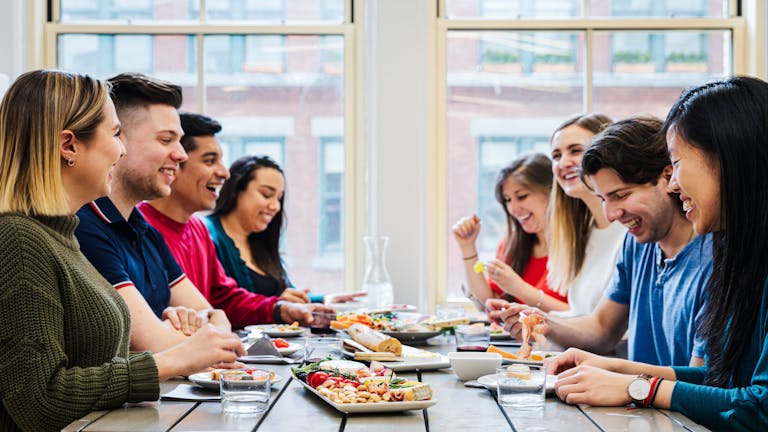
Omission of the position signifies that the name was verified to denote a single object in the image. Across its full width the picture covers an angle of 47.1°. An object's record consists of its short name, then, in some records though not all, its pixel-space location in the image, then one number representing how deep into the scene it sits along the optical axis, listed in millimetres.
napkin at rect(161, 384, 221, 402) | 1693
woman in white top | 3178
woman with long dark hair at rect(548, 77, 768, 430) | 1649
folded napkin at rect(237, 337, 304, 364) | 2168
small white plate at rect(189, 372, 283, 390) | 1757
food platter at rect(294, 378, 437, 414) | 1545
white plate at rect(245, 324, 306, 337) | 2762
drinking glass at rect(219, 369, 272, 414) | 1574
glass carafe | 3719
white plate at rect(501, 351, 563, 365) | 2092
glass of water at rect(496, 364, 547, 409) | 1638
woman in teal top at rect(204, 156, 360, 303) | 3854
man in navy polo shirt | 2248
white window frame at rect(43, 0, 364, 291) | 4539
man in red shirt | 3285
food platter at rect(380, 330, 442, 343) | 2582
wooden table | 1491
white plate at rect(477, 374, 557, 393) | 1765
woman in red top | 3967
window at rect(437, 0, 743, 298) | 4559
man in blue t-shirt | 2252
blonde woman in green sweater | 1592
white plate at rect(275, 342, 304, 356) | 2283
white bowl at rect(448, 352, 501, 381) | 1895
